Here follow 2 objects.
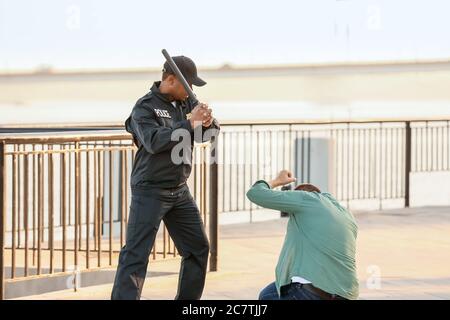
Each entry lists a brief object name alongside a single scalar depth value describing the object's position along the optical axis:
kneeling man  13.38
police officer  15.62
